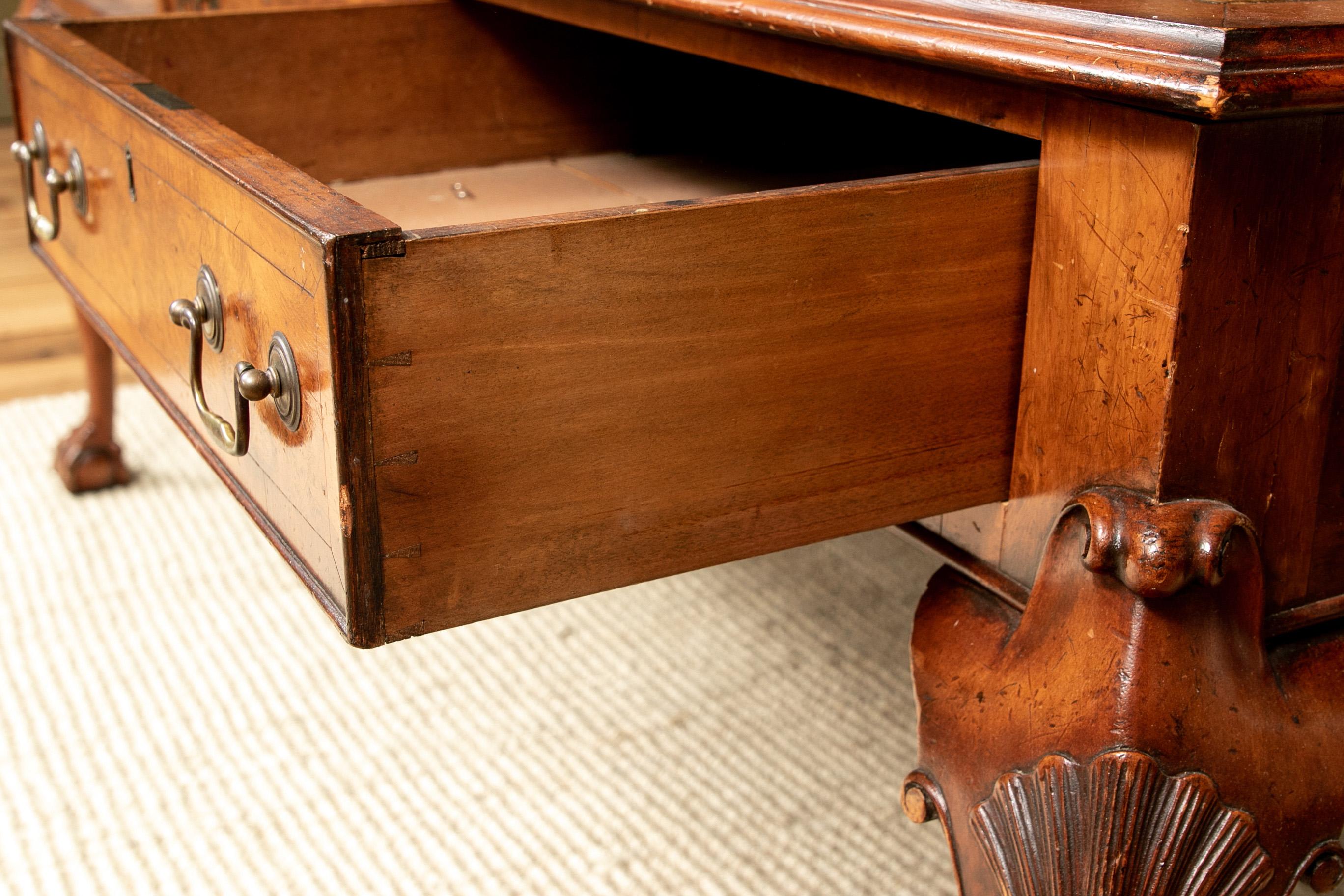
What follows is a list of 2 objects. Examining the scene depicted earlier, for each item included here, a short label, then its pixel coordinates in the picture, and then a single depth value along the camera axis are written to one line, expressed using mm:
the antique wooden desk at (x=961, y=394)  420
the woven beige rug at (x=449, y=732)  701
